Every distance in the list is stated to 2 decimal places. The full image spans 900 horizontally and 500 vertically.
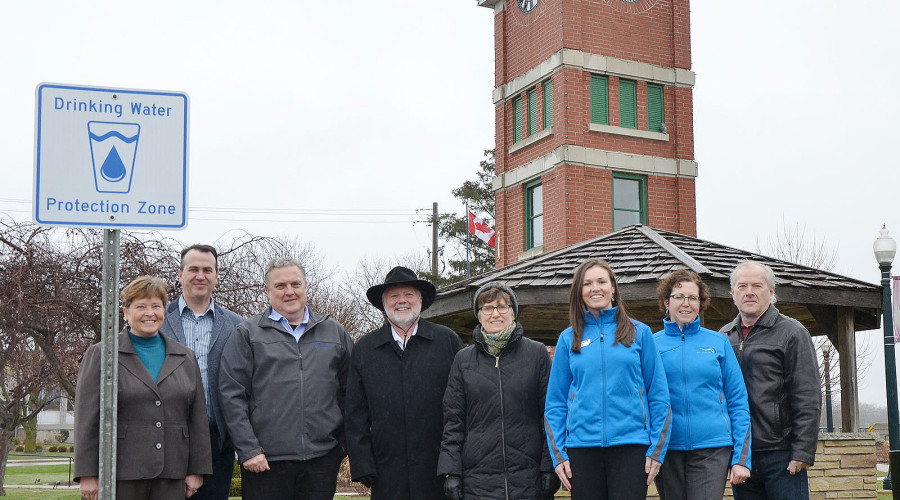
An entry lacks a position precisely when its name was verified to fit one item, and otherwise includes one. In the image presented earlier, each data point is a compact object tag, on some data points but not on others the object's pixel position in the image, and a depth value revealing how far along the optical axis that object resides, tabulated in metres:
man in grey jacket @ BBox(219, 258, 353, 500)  5.71
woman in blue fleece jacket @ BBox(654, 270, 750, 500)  5.55
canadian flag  25.66
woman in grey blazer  5.23
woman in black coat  5.55
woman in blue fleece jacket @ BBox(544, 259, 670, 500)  5.36
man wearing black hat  5.87
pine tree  39.75
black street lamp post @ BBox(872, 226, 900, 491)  13.81
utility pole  41.12
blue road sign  4.27
